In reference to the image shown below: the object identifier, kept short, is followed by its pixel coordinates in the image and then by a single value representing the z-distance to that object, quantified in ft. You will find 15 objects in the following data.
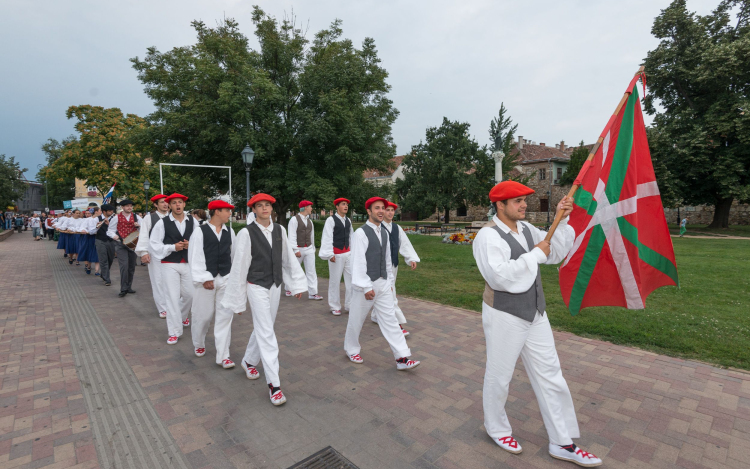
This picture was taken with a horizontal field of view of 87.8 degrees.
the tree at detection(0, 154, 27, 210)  123.75
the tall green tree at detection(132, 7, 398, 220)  62.64
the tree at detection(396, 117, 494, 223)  127.34
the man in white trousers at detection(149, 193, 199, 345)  17.54
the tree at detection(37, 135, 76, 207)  184.24
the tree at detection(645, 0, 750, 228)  77.56
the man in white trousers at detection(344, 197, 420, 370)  14.07
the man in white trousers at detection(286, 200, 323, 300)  26.09
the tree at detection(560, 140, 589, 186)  142.67
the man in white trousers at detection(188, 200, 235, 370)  14.44
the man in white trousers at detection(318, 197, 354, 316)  22.52
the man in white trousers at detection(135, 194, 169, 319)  19.67
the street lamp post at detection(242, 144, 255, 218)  39.37
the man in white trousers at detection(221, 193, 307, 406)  12.21
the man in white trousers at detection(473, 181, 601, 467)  8.73
